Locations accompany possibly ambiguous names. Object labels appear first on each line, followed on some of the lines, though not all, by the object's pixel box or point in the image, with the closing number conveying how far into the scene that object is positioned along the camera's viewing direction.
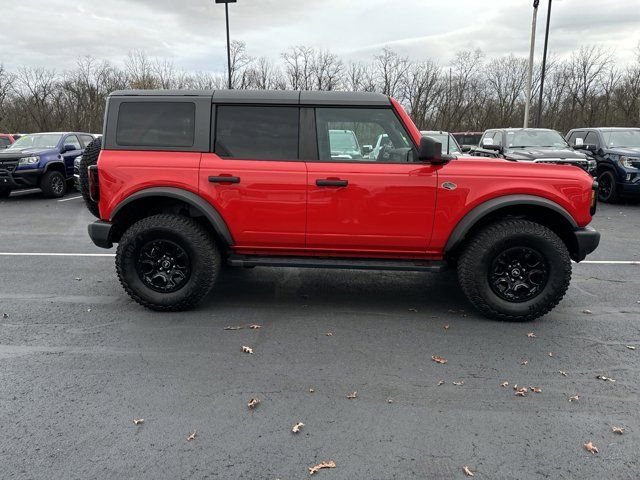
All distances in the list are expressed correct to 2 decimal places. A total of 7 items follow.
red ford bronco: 4.16
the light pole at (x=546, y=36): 21.55
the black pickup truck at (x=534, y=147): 10.58
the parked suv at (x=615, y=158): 11.09
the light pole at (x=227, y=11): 17.47
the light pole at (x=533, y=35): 20.24
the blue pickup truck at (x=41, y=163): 11.91
